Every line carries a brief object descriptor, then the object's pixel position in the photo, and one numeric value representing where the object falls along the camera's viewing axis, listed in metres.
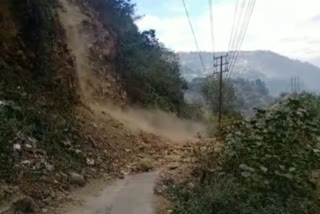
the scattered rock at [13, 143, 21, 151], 8.90
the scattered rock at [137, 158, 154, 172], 12.31
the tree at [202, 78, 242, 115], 34.08
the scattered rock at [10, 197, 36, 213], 7.19
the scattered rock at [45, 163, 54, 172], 9.27
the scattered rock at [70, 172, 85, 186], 9.64
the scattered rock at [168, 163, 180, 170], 12.48
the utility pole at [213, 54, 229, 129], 27.70
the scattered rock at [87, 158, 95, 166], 11.19
